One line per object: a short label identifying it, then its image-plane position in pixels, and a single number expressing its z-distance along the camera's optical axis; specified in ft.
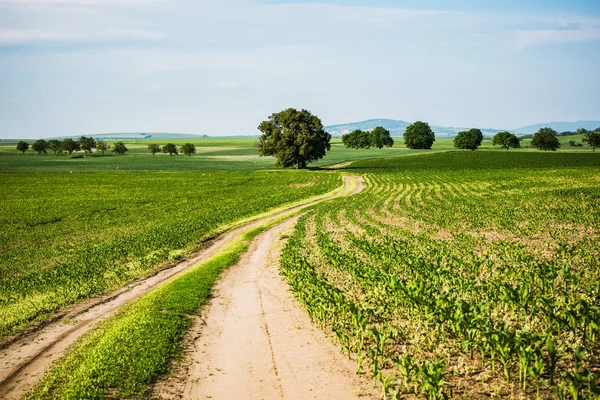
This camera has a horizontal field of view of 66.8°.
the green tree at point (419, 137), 645.92
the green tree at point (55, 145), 642.63
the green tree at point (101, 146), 648.05
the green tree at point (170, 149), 588.09
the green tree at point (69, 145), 625.00
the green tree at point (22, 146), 647.64
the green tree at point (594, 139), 504.43
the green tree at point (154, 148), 583.58
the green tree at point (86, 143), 636.48
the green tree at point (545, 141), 537.24
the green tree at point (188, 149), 581.12
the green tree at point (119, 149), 622.95
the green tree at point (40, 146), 625.00
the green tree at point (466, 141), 581.94
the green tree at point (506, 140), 597.52
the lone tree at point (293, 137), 315.99
